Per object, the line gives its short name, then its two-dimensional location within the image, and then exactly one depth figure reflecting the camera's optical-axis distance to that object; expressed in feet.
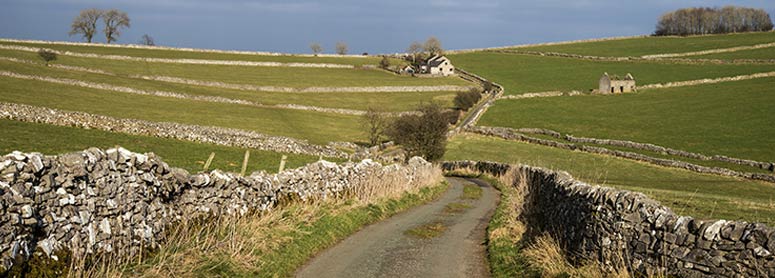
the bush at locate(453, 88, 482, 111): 339.36
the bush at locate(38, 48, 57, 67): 326.65
